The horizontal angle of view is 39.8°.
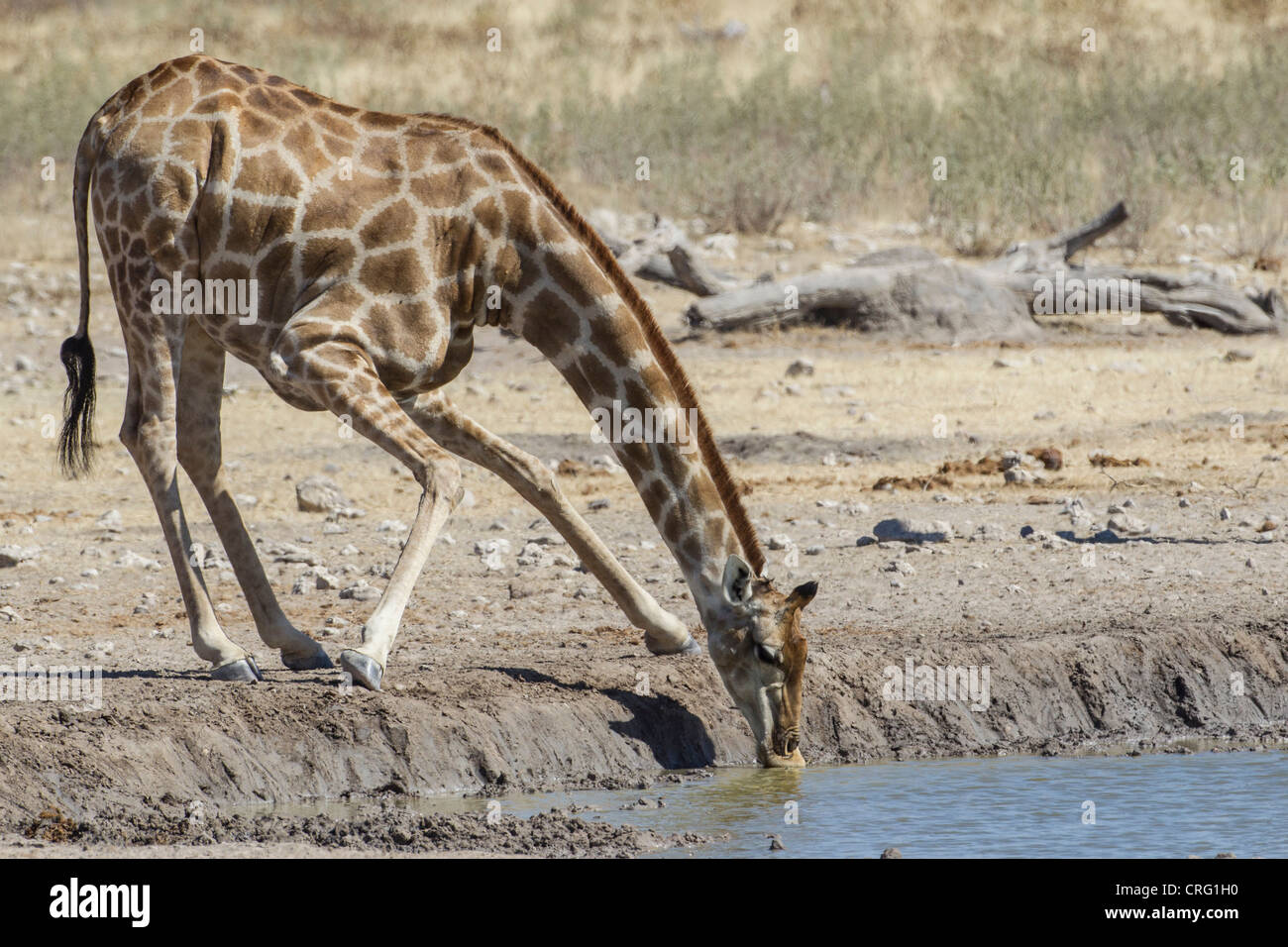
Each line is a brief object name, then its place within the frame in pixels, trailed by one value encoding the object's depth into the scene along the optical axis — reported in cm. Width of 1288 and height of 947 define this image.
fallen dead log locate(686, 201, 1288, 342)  1609
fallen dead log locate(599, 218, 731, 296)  1634
